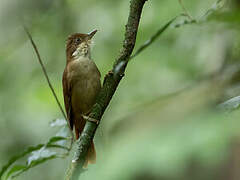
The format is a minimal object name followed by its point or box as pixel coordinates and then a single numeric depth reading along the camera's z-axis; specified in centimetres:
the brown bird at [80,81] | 800
